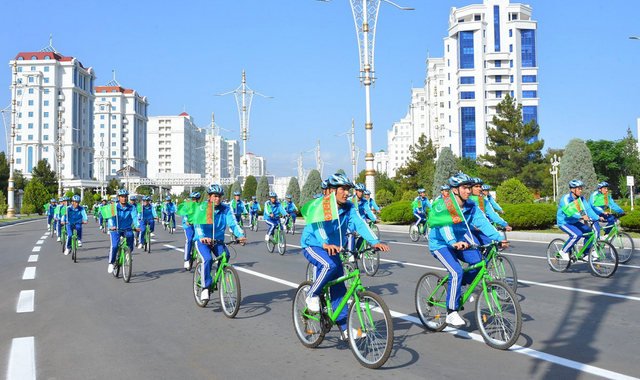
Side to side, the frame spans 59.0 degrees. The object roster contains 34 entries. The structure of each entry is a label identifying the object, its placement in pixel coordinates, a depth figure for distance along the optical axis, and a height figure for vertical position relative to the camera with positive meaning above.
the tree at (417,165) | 57.90 +3.82
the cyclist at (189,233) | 12.03 -0.78
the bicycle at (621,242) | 12.14 -0.89
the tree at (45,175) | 88.94 +4.37
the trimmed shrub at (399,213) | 31.75 -0.64
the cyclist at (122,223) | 11.97 -0.45
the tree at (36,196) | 67.50 +0.84
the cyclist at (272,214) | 17.56 -0.38
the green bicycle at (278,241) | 16.99 -1.19
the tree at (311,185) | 48.81 +1.46
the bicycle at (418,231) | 21.67 -1.14
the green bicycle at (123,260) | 11.40 -1.20
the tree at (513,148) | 56.03 +5.35
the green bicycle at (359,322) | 5.15 -1.18
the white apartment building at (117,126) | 163.12 +22.62
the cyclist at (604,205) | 11.99 -0.08
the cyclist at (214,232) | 8.31 -0.45
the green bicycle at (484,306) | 5.76 -1.15
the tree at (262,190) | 57.81 +1.23
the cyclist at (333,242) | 5.73 -0.42
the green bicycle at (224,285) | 7.68 -1.18
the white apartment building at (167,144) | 194.38 +20.18
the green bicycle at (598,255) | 11.02 -1.07
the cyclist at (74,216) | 17.11 -0.41
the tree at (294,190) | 54.62 +1.20
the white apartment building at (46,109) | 129.75 +21.98
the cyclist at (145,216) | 19.28 -0.48
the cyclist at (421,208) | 21.31 -0.24
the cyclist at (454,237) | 6.33 -0.41
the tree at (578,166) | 26.34 +1.63
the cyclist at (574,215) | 11.29 -0.28
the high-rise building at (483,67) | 98.62 +23.88
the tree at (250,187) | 78.07 +2.14
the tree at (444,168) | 31.73 +1.88
